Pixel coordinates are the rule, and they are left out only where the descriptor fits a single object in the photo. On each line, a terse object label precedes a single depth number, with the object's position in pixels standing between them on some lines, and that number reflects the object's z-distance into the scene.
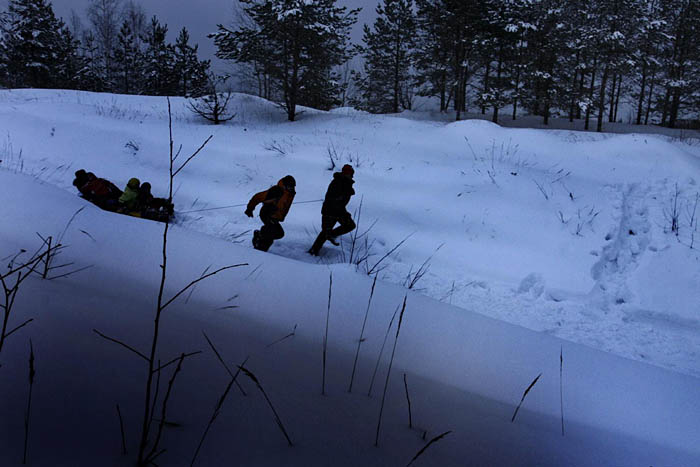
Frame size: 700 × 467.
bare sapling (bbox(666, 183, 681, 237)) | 6.05
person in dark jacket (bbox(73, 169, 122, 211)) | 6.38
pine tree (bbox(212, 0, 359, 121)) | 14.77
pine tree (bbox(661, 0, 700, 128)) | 22.70
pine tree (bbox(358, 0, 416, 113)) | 24.31
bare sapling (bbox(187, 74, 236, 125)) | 14.76
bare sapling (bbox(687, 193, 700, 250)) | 5.77
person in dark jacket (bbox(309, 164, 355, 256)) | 5.77
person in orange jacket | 5.33
